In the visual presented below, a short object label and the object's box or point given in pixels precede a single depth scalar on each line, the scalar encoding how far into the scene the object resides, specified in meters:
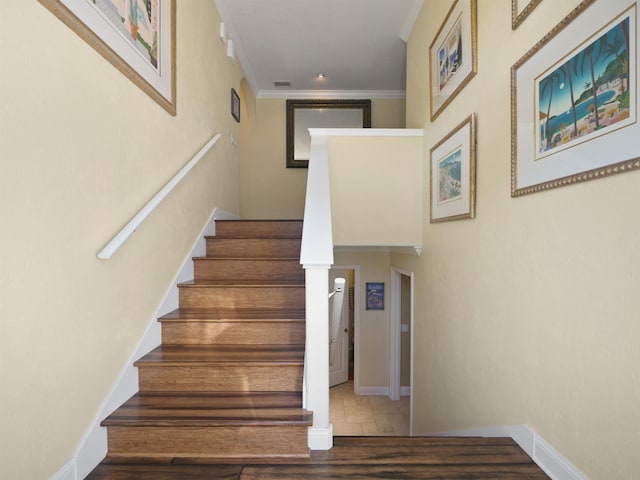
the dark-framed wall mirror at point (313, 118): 4.88
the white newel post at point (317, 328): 1.47
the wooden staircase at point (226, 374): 1.45
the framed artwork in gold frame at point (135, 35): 1.29
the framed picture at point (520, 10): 1.35
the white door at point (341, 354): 5.36
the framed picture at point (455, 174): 1.91
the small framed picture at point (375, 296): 4.97
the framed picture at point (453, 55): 1.92
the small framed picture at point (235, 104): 3.64
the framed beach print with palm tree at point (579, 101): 0.93
